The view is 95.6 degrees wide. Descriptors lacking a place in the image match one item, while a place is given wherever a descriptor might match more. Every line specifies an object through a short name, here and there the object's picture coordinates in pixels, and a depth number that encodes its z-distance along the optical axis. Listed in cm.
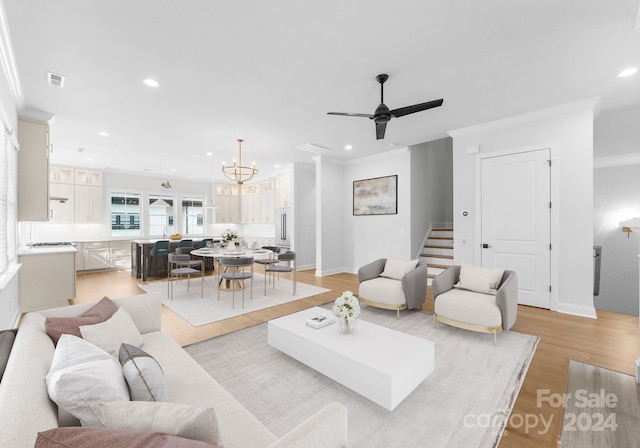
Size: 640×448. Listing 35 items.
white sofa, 84
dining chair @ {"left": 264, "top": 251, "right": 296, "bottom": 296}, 526
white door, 425
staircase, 622
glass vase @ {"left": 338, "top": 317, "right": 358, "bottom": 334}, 253
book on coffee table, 272
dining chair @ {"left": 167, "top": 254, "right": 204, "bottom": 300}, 493
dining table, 508
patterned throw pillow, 121
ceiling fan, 316
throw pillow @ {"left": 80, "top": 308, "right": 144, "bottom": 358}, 161
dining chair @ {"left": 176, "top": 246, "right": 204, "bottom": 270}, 605
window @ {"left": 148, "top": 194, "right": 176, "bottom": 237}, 890
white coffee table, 198
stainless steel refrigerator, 805
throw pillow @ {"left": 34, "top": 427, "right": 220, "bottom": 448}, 71
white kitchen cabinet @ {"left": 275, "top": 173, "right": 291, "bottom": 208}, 823
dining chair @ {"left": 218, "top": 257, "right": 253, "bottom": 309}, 436
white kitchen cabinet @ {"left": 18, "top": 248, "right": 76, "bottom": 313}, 411
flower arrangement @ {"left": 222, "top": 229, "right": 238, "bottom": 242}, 592
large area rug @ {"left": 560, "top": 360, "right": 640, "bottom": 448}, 180
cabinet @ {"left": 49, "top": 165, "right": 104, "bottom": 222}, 729
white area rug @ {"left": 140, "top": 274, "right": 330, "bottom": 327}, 404
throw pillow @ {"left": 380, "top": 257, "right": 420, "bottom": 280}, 427
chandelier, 605
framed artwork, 668
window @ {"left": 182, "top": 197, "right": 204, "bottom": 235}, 966
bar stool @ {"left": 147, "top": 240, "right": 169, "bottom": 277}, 631
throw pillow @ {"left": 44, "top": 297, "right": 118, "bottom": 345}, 163
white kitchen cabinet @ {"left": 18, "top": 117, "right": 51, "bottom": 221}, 399
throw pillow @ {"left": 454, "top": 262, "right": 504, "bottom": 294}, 353
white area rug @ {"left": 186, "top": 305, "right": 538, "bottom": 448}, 184
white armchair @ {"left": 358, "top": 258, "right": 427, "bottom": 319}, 391
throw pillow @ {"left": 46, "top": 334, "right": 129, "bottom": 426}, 97
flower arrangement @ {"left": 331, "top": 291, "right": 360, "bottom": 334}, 252
